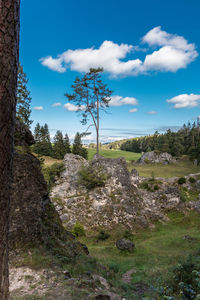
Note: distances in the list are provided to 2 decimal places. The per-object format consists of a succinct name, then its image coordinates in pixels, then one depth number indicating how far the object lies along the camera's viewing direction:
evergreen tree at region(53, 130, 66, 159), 58.71
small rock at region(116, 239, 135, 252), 14.29
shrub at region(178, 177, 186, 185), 31.05
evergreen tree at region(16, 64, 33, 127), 20.50
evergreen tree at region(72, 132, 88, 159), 58.78
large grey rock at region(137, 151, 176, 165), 65.25
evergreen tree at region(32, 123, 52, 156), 53.46
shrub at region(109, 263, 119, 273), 10.65
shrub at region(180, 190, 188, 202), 24.12
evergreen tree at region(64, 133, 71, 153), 61.22
